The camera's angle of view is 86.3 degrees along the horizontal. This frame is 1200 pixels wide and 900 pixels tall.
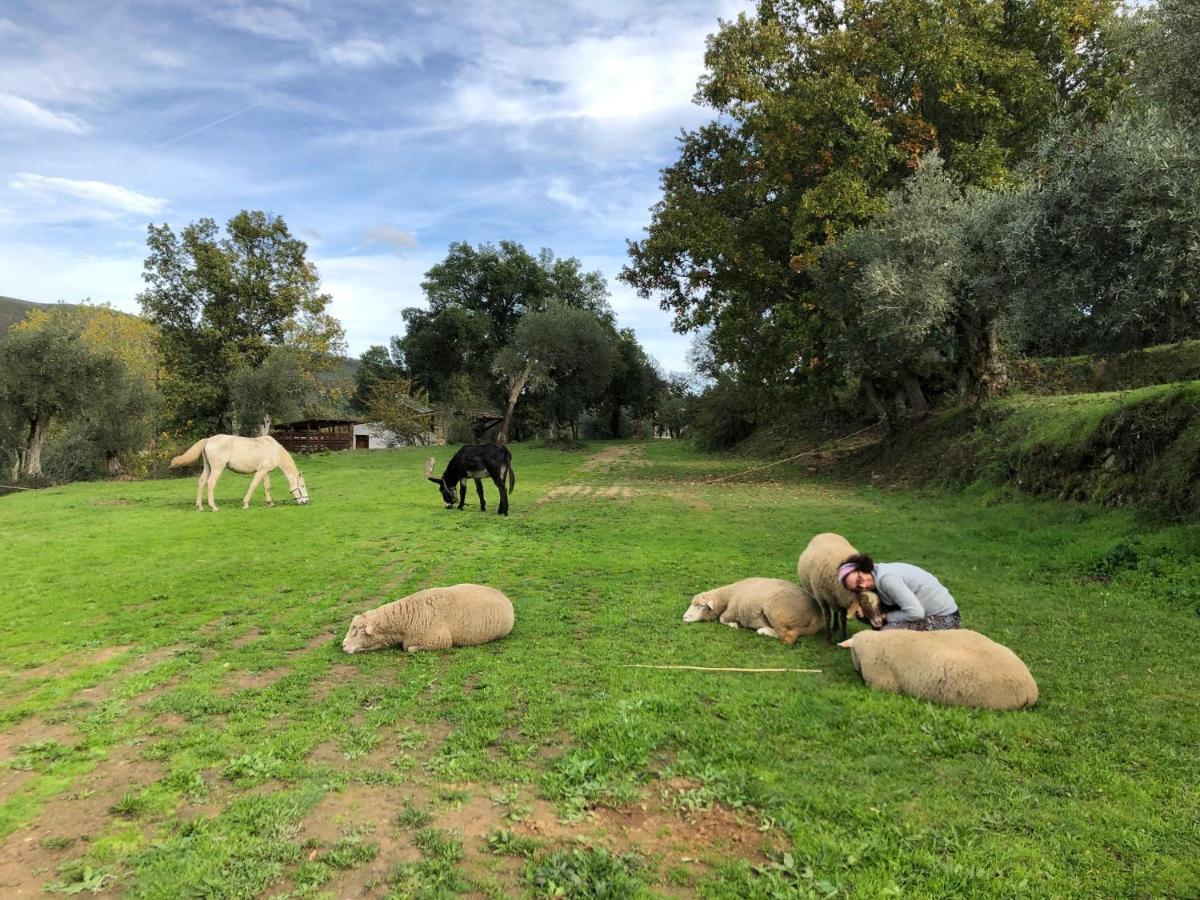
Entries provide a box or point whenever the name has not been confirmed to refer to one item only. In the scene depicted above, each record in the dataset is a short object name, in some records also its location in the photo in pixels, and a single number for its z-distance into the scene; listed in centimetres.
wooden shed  5362
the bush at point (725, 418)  4406
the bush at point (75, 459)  3591
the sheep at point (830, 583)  688
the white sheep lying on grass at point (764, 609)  758
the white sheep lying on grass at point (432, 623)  729
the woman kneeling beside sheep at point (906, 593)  674
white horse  1817
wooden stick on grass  646
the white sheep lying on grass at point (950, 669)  537
